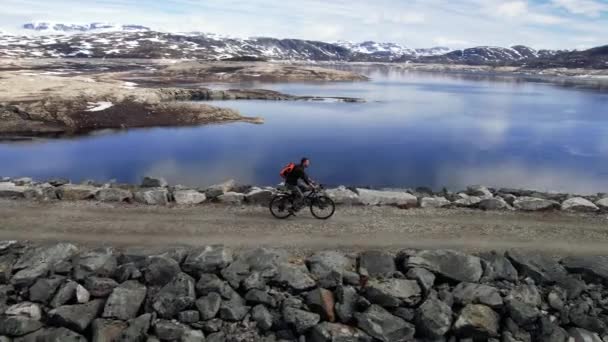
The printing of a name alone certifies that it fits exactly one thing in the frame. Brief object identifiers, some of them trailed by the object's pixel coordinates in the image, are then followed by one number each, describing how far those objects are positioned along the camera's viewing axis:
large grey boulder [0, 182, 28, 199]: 21.92
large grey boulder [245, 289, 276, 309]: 15.42
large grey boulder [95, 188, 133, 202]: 21.81
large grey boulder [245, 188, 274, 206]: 22.23
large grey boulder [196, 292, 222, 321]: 15.05
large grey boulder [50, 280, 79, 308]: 15.15
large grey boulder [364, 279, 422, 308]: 15.48
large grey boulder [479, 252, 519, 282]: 16.61
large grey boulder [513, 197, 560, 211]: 22.17
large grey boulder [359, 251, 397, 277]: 16.33
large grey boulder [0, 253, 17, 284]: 15.84
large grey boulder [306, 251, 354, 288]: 15.92
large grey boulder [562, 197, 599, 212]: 22.08
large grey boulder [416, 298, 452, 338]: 14.96
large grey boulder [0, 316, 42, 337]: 14.30
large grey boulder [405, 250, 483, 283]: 16.42
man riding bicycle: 20.47
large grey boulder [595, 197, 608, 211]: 22.19
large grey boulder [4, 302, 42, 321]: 14.71
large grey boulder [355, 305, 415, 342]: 14.84
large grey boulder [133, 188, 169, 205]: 21.69
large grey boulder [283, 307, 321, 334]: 14.92
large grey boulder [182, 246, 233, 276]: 16.22
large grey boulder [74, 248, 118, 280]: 15.86
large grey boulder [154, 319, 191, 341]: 14.54
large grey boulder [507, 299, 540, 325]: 15.42
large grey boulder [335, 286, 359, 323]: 15.27
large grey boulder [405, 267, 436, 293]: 15.91
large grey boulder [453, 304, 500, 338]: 15.09
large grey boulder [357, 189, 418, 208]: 22.28
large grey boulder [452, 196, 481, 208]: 22.41
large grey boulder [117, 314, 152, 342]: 14.23
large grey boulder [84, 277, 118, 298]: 15.52
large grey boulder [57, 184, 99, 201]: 22.00
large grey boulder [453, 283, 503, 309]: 15.69
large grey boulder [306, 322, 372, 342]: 14.67
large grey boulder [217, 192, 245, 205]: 22.14
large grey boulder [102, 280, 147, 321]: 14.87
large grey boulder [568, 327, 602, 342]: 15.28
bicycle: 20.52
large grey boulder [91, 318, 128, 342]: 14.23
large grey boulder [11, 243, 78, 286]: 15.62
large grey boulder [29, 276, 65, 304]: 15.28
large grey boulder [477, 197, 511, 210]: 22.22
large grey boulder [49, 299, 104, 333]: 14.52
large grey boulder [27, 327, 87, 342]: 14.15
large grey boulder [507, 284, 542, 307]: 15.95
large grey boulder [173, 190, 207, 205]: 21.86
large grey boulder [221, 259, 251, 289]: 15.91
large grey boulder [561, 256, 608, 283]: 16.73
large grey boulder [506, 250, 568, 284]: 16.66
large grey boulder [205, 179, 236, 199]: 22.50
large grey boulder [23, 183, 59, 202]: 21.89
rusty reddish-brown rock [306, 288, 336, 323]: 15.26
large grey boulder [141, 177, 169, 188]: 25.62
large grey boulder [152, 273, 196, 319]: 15.04
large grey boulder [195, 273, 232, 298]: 15.57
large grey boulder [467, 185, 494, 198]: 24.80
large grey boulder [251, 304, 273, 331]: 14.96
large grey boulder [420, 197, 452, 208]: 22.30
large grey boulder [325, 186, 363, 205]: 22.25
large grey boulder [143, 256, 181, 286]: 15.90
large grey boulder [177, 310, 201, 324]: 14.98
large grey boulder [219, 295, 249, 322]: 15.05
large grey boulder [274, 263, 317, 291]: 15.76
